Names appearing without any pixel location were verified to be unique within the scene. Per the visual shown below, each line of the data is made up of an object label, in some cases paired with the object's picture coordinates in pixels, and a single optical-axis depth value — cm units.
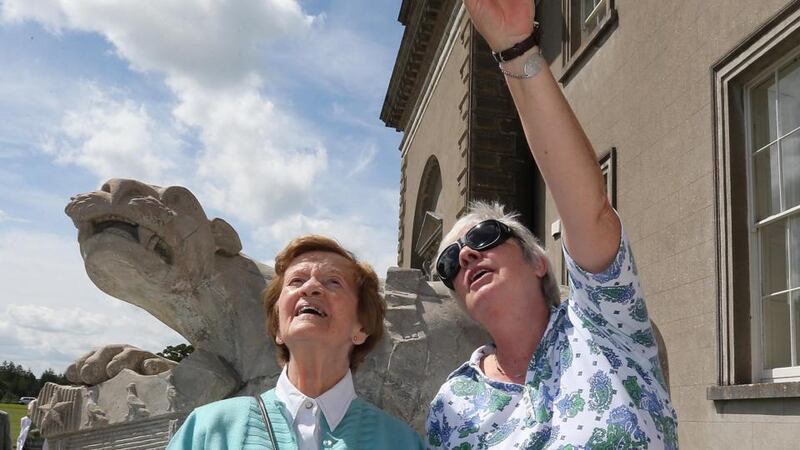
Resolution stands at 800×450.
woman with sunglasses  151
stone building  458
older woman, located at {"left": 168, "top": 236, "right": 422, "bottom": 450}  170
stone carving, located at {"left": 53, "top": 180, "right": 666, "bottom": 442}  288
